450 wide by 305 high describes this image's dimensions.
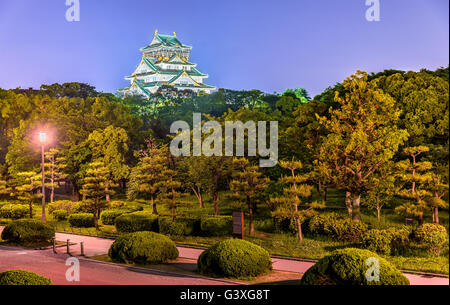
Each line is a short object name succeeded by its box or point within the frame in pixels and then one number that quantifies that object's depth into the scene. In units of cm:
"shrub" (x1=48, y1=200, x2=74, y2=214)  3147
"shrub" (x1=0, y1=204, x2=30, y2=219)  3073
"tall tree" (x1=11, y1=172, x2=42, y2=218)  3137
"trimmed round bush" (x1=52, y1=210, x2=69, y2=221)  3055
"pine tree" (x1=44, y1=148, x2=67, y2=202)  3397
